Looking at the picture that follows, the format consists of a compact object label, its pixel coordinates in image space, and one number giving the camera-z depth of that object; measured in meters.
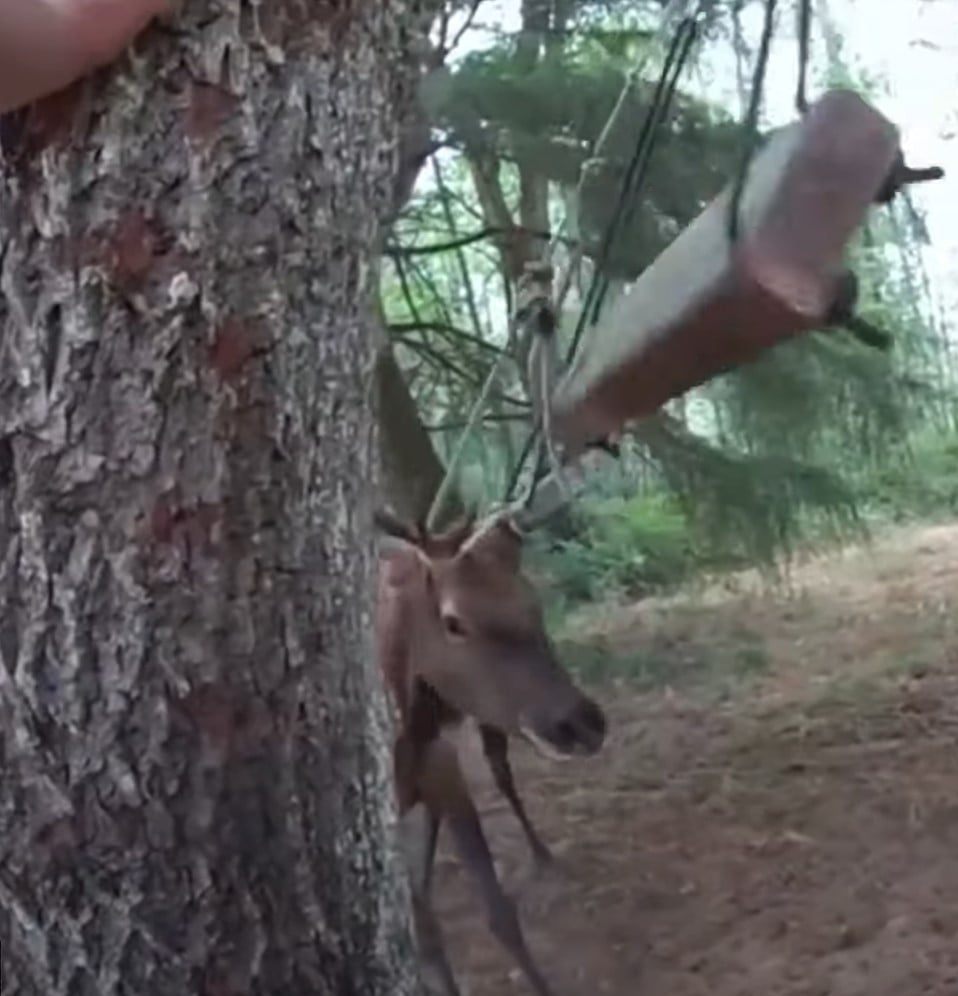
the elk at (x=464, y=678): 2.22
